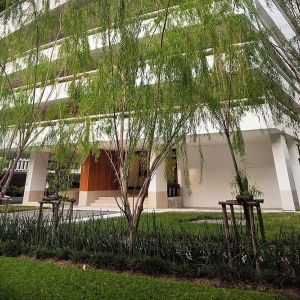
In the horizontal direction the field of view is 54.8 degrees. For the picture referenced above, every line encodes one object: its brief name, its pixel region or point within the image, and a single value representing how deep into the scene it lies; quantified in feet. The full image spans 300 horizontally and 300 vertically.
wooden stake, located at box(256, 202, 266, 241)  13.00
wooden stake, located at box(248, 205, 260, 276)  12.14
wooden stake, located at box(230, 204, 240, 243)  13.60
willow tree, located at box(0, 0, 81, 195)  18.24
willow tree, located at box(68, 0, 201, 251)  14.39
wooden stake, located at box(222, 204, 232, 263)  12.83
